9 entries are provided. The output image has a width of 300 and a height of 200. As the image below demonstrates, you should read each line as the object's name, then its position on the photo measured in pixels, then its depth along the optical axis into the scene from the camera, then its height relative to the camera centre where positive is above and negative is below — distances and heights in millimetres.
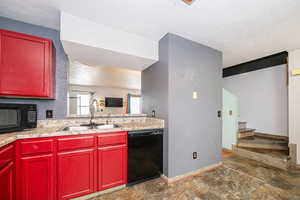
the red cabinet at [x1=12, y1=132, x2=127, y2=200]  1231 -769
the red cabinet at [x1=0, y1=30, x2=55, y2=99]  1414 +441
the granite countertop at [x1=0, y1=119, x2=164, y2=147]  1144 -375
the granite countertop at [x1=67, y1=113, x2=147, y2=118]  1987 -267
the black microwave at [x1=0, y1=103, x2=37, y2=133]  1334 -198
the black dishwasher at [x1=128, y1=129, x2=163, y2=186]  1776 -848
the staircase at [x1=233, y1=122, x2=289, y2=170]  2389 -1116
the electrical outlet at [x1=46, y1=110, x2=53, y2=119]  1791 -203
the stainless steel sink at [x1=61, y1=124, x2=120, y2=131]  1839 -422
